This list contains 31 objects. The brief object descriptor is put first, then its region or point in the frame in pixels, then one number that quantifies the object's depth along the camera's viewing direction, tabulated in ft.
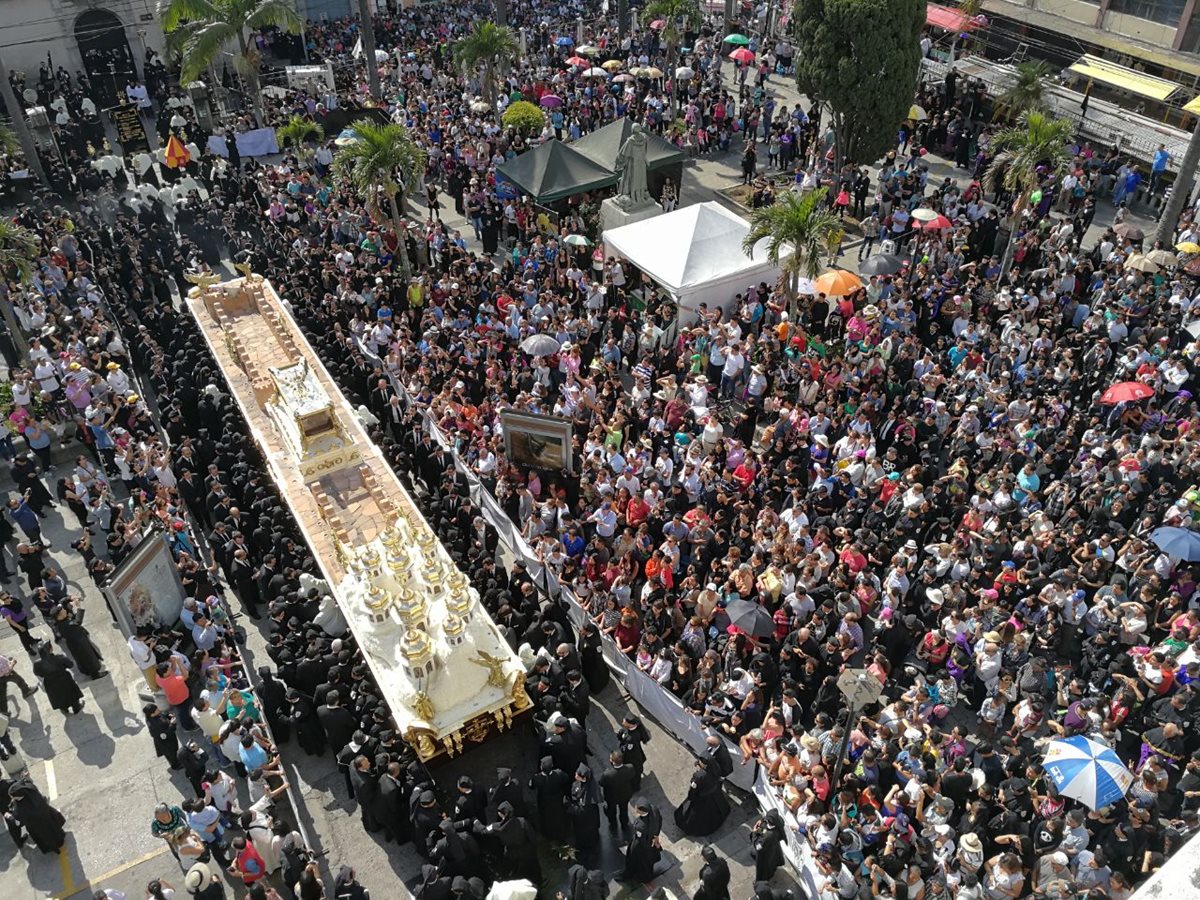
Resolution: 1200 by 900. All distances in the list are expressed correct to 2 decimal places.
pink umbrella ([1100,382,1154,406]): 45.91
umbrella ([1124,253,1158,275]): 56.70
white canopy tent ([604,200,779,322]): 60.18
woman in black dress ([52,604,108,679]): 41.60
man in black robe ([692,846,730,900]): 30.27
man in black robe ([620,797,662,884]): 31.94
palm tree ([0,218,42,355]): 60.95
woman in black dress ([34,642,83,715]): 39.83
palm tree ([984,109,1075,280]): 63.21
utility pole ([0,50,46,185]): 85.66
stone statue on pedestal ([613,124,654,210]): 67.67
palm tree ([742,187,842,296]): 56.75
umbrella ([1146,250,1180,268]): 56.95
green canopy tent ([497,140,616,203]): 74.28
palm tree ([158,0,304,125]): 90.94
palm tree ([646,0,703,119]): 95.57
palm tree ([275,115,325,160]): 90.02
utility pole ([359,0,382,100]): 100.17
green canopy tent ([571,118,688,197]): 77.36
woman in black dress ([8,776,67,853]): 34.14
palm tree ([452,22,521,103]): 91.09
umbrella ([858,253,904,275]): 60.34
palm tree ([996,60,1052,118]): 79.56
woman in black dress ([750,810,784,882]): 31.27
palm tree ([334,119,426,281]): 66.85
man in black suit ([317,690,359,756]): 36.70
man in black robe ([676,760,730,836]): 33.42
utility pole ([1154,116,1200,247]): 66.39
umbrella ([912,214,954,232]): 65.05
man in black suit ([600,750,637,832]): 33.88
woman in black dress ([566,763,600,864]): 33.32
